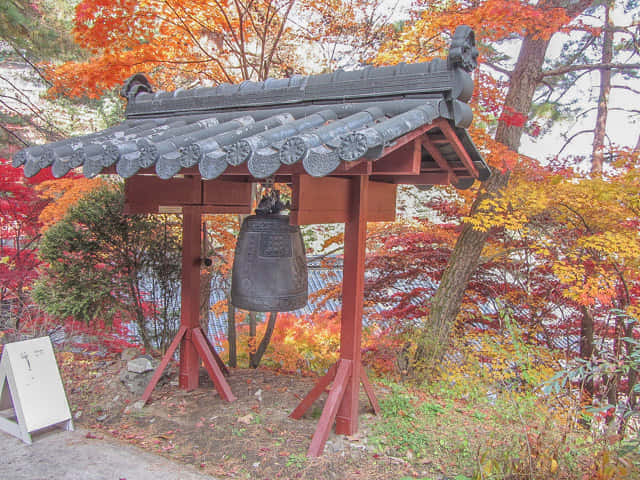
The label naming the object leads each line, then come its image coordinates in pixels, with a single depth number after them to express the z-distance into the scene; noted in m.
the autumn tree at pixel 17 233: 6.62
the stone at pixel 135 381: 4.66
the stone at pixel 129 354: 5.39
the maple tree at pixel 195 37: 5.61
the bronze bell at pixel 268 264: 3.42
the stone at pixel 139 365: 4.80
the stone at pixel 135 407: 4.21
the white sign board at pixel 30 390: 3.56
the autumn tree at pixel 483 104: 5.57
